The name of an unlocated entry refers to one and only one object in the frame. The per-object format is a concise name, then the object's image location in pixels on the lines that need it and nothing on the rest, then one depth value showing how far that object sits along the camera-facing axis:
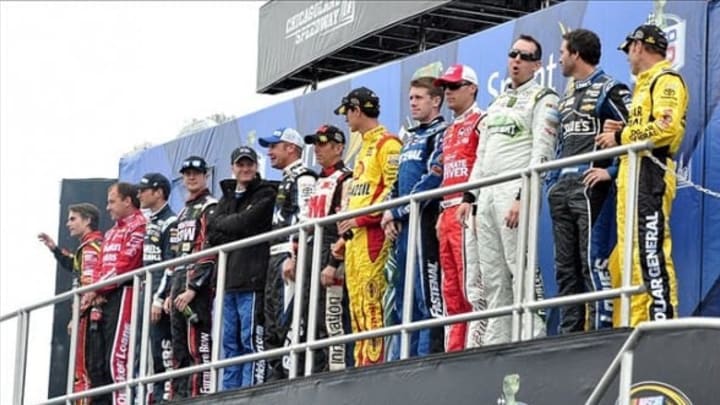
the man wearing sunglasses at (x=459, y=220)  10.05
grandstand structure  8.38
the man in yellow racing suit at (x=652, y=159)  9.12
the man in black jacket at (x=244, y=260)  12.05
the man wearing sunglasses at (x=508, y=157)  9.88
